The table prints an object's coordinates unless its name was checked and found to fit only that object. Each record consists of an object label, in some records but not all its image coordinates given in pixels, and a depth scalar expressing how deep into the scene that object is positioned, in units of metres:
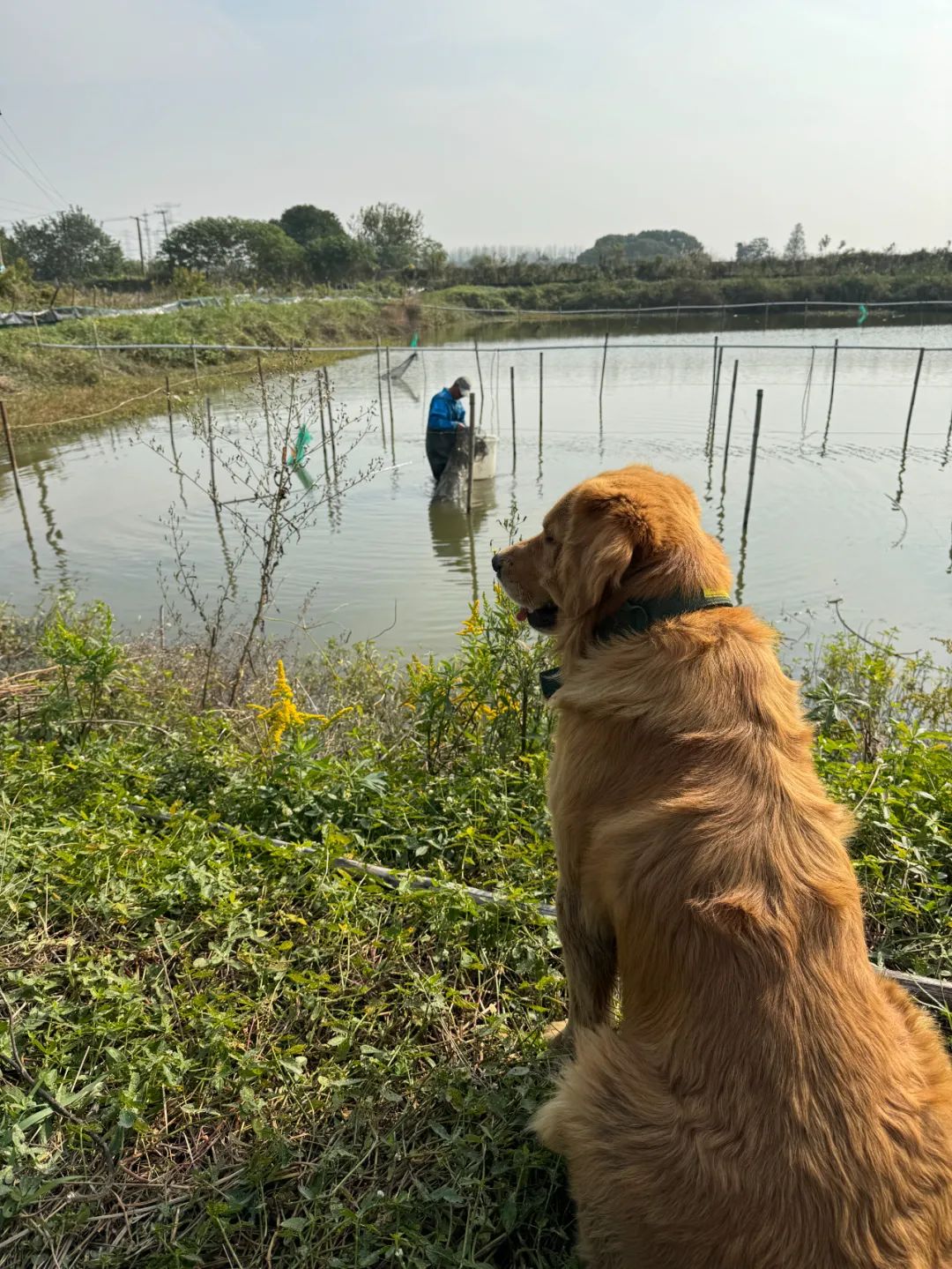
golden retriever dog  1.35
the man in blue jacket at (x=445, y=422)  16.67
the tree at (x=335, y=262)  69.38
